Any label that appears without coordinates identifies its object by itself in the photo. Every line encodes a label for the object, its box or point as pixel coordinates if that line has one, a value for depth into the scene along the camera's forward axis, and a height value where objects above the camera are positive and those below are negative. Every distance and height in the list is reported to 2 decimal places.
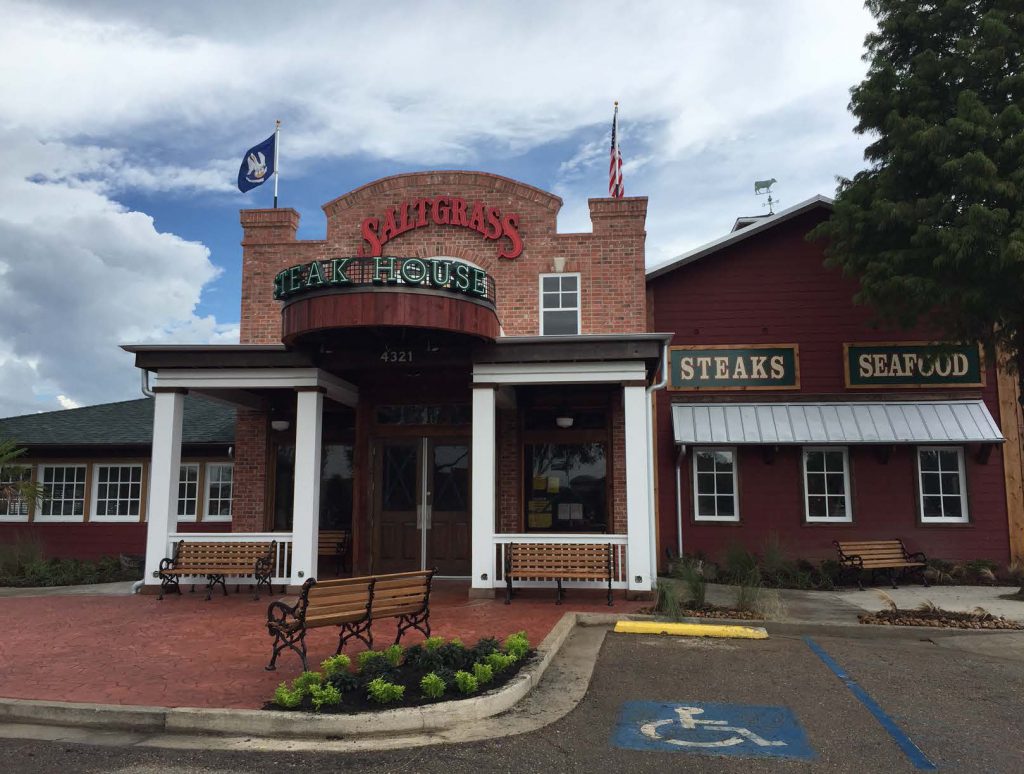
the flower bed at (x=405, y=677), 5.91 -1.47
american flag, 14.66 +6.10
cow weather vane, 22.00 +8.68
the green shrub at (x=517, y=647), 7.27 -1.42
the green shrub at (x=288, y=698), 5.85 -1.51
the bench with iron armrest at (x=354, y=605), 6.99 -1.04
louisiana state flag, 15.16 +6.39
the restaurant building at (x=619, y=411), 13.70 +1.53
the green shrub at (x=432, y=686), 6.04 -1.47
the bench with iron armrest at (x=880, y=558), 13.41 -1.10
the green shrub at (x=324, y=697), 5.81 -1.49
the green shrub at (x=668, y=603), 9.88 -1.39
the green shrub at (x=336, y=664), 6.39 -1.39
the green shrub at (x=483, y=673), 6.40 -1.46
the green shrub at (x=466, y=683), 6.16 -1.47
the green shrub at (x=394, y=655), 6.75 -1.38
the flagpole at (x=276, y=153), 15.09 +6.60
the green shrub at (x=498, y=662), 6.80 -1.45
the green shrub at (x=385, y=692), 5.92 -1.48
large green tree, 11.64 +5.00
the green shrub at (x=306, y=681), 6.02 -1.44
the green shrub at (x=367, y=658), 6.50 -1.35
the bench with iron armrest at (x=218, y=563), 11.50 -0.99
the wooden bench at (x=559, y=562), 10.86 -0.94
